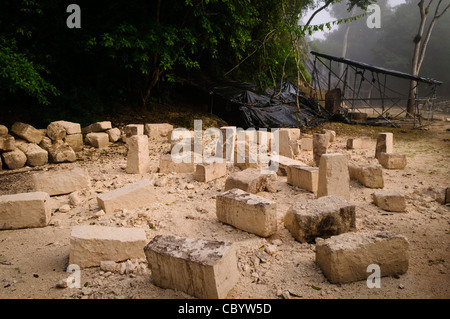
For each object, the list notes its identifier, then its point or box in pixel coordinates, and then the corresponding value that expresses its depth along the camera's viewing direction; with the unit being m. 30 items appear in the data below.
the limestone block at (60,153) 6.62
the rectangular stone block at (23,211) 3.66
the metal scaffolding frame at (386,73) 12.09
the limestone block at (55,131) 6.87
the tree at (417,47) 16.11
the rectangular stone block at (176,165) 5.81
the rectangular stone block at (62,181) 4.64
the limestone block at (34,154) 6.39
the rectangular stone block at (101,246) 2.90
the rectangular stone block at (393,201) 4.11
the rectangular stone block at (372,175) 5.03
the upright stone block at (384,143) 6.86
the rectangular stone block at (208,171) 5.29
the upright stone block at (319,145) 6.08
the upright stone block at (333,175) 4.15
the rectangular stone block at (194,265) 2.38
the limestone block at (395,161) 6.23
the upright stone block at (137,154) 5.68
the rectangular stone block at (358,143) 8.11
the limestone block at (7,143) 6.11
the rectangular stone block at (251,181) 4.54
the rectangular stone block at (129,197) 4.07
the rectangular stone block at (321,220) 3.30
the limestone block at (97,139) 7.70
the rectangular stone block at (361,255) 2.64
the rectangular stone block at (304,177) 4.77
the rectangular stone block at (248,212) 3.38
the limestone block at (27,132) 6.62
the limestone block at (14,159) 6.16
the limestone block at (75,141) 7.15
